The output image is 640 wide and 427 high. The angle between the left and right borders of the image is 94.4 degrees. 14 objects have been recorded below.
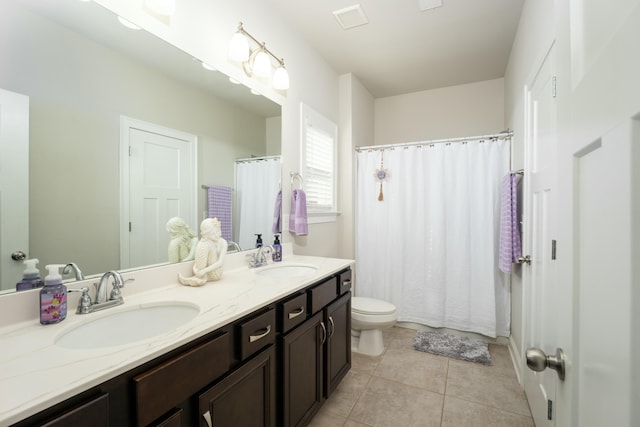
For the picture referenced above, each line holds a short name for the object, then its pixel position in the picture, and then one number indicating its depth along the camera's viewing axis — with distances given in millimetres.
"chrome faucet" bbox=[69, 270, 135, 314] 1019
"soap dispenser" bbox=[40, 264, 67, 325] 918
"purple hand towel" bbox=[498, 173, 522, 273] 2084
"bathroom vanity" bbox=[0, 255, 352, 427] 638
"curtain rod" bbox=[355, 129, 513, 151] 2584
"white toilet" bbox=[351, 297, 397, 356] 2348
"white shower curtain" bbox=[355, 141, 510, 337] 2643
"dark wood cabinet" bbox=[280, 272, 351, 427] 1356
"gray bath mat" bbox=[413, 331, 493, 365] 2383
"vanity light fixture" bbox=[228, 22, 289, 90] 1711
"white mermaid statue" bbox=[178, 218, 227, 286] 1392
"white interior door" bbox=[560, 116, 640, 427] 354
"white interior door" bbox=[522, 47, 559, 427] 1356
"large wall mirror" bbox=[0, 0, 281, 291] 979
